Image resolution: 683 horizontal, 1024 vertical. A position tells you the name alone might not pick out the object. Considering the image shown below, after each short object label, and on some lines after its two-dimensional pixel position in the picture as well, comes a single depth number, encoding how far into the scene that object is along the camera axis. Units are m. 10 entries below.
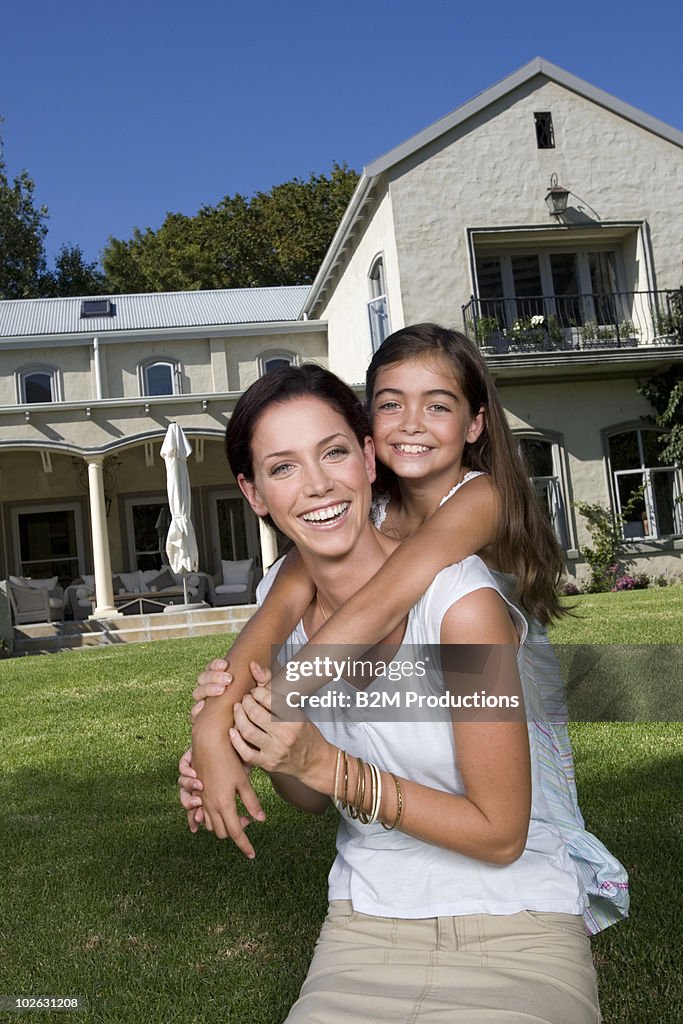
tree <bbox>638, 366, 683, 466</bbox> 17.83
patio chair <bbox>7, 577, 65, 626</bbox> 15.77
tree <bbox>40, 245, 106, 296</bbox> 37.59
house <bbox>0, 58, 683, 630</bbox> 17.17
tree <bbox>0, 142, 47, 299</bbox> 35.72
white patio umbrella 14.51
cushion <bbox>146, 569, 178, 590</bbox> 18.78
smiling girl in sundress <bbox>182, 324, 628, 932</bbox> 1.64
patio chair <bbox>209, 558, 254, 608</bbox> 18.08
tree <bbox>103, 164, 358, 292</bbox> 33.44
